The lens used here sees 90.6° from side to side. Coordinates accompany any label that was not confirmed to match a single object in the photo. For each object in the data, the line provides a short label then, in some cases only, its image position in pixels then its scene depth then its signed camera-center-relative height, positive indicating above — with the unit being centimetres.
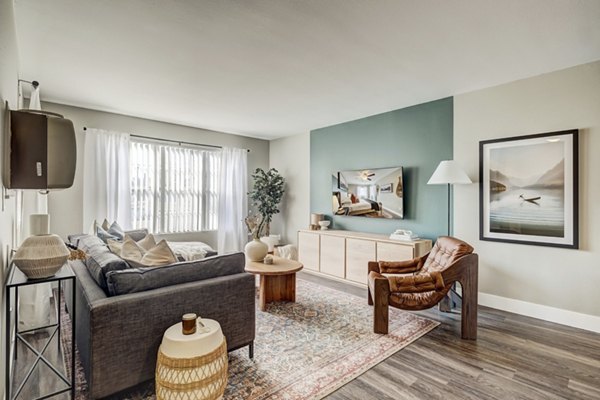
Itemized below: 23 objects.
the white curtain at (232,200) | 566 -2
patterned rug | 193 -123
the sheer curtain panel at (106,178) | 420 +30
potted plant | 577 +12
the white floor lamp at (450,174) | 332 +29
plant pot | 360 -63
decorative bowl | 511 -43
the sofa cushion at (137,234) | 400 -48
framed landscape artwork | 291 +11
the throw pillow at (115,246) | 243 -40
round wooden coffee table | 322 -93
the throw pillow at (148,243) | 289 -43
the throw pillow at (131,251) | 220 -40
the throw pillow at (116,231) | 354 -39
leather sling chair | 262 -80
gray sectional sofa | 161 -67
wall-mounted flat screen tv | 427 +10
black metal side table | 155 -45
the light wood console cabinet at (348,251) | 374 -73
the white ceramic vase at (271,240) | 569 -79
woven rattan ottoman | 155 -90
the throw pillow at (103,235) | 324 -40
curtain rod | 471 +100
